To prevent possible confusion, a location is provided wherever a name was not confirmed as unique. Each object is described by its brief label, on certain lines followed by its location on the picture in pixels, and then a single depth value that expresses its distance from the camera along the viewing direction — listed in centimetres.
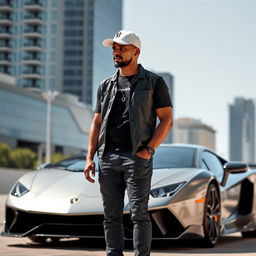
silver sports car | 704
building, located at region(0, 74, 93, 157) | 9288
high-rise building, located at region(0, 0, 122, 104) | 12762
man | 469
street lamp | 5917
